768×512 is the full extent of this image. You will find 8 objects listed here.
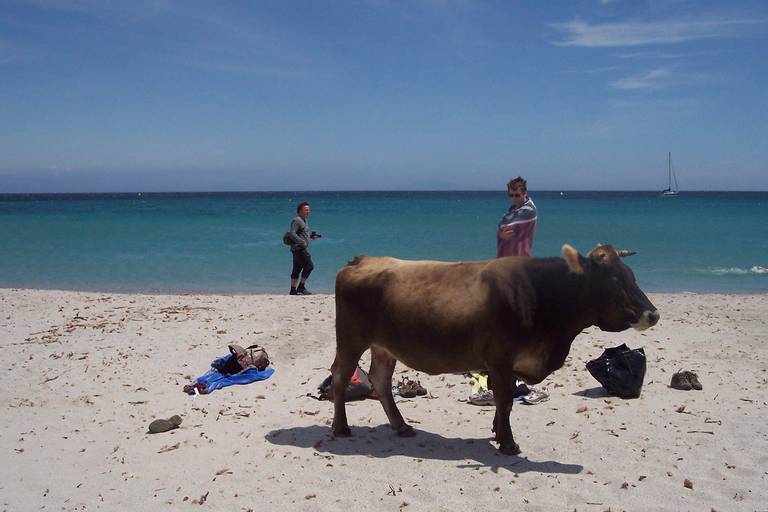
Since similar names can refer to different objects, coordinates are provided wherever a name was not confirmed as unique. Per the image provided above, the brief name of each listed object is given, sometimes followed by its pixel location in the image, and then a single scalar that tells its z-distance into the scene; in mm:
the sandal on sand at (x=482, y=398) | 7871
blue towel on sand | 8461
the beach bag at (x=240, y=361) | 8984
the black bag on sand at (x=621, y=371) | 7914
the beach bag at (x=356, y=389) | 8094
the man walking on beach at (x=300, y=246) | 16125
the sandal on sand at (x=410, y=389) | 8289
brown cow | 5895
